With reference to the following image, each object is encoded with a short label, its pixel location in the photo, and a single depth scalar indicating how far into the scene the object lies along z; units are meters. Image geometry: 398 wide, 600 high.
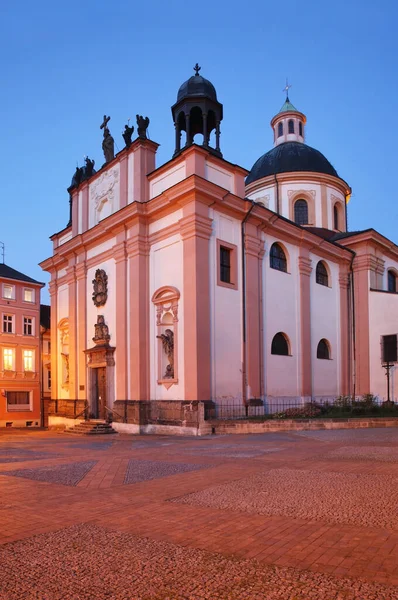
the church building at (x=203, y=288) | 20.48
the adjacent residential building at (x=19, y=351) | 39.69
